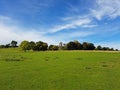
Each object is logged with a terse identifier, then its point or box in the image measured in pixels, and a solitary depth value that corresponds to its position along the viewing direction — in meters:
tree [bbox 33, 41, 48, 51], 48.93
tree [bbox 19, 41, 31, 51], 50.80
